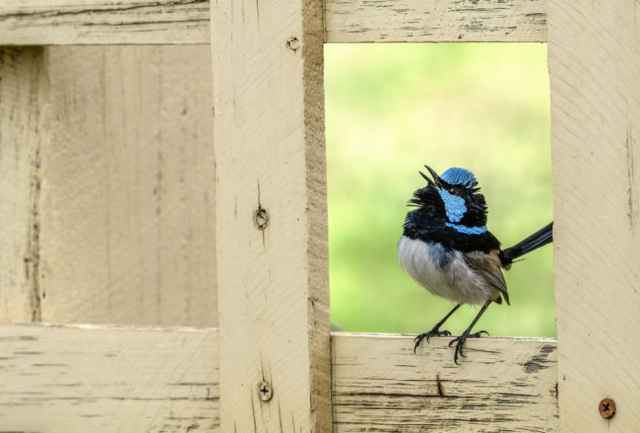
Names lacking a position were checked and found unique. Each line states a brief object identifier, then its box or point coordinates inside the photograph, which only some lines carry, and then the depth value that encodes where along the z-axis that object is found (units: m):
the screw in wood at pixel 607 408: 5.05
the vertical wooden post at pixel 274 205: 5.41
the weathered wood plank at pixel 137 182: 7.14
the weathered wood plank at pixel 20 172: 6.29
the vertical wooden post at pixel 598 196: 4.95
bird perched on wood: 6.87
